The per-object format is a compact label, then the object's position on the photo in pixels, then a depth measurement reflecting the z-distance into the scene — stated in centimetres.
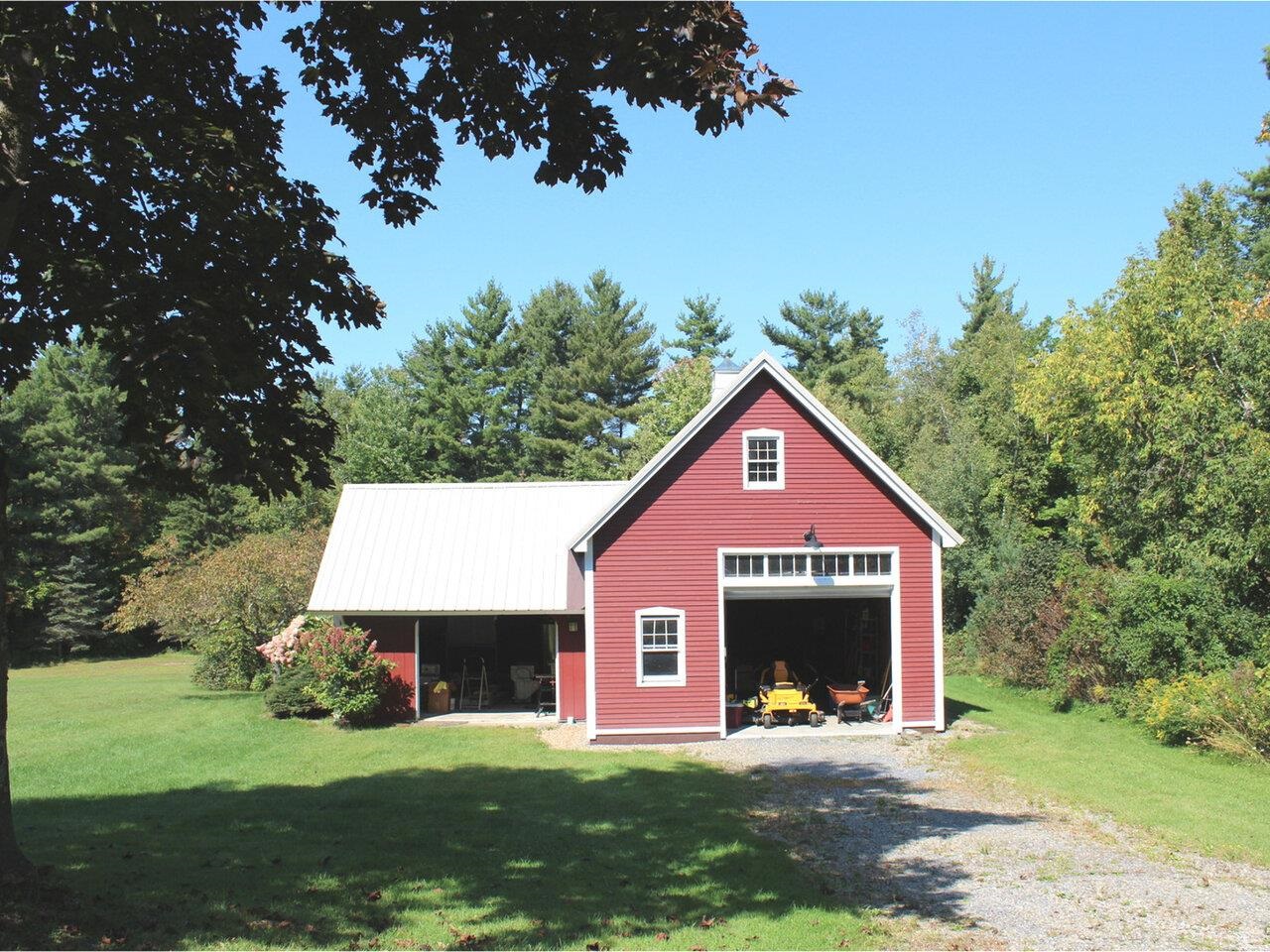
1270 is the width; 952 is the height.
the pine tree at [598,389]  6147
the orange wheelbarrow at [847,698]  2356
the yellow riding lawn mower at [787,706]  2331
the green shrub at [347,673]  2388
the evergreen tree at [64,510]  5309
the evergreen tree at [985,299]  6469
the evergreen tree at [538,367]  6291
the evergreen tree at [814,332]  6694
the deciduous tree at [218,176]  865
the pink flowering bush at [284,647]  2744
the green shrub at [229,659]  3397
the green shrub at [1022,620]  2880
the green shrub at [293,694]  2567
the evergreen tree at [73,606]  5316
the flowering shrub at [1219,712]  1798
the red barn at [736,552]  2227
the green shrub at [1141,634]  2083
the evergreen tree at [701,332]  6788
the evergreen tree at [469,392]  5981
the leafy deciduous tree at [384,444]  5538
